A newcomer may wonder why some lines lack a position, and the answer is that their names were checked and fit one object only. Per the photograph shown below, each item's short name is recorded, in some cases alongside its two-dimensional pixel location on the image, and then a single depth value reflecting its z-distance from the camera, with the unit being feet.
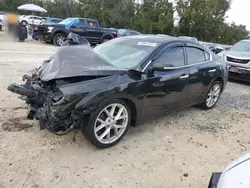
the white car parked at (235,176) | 5.50
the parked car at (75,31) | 49.01
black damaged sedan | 9.91
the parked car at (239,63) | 27.20
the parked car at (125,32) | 70.79
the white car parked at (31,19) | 87.45
